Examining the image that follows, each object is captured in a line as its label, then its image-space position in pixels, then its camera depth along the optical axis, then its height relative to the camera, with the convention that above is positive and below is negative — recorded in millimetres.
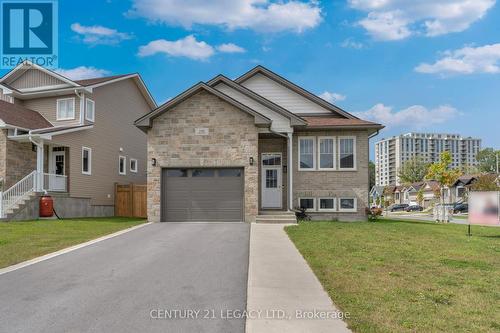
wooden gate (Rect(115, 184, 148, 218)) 24234 -1180
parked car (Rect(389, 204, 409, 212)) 72156 -4909
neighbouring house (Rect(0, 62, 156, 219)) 20047 +2081
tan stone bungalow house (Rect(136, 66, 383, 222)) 18031 +870
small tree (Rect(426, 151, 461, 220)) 37562 +712
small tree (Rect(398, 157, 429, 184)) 95562 +1830
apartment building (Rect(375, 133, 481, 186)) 145000 +11427
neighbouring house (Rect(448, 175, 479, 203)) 62516 -1392
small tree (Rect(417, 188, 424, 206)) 66562 -2790
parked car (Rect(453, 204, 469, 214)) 48812 -3438
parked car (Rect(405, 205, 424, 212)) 66025 -4542
